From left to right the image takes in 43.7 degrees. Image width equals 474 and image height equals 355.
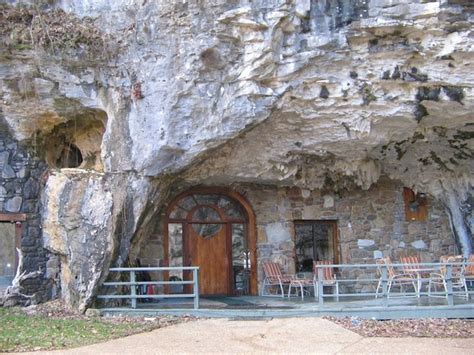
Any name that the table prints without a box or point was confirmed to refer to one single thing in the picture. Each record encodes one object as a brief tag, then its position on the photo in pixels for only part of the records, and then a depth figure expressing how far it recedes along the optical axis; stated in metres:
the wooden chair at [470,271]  11.34
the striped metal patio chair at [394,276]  10.21
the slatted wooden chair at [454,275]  10.08
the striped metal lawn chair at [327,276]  10.96
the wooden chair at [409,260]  11.80
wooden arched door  12.19
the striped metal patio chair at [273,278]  11.93
